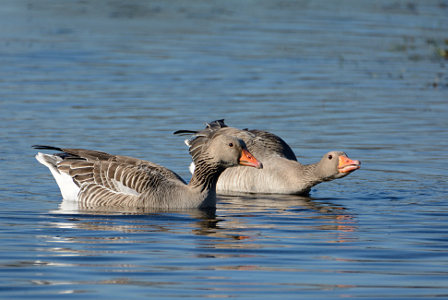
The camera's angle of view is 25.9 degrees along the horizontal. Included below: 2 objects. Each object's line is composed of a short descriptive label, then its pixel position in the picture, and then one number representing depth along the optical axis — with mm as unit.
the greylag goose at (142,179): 13750
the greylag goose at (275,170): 15320
